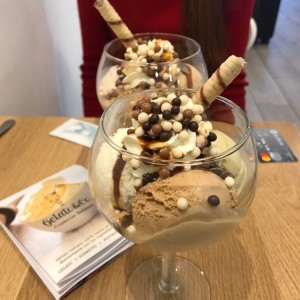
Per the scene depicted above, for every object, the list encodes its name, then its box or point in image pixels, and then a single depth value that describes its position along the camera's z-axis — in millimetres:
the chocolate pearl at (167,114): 470
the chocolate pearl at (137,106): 508
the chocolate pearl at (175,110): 473
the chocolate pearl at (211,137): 471
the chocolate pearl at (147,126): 465
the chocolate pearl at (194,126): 465
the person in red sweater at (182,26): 1054
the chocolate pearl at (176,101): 488
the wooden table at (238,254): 575
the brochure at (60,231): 582
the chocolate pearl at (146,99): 510
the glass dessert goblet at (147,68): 738
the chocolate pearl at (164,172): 418
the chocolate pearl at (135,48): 826
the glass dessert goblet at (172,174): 421
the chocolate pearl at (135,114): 479
